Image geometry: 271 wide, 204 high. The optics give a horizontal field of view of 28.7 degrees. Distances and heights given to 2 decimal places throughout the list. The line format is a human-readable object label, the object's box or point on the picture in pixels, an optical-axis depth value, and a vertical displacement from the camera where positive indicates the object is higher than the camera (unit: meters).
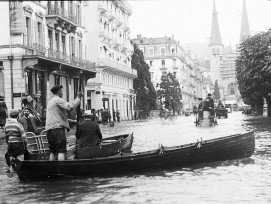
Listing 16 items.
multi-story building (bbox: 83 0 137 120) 63.16 +7.75
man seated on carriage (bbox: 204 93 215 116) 30.19 +0.44
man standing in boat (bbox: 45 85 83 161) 11.27 -0.14
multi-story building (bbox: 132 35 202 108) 124.88 +13.55
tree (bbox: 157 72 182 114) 102.94 +4.58
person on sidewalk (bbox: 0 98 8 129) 24.87 +0.17
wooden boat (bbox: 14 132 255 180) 11.07 -1.06
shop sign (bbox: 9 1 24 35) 34.75 +6.52
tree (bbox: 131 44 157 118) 87.12 +4.54
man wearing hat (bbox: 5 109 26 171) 11.52 -0.47
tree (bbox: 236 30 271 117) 51.38 +4.17
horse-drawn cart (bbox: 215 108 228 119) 52.28 -0.16
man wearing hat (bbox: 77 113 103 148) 12.59 -0.44
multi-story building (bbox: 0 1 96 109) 34.94 +4.74
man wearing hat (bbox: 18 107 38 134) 15.14 -0.18
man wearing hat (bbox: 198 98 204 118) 32.25 +0.17
